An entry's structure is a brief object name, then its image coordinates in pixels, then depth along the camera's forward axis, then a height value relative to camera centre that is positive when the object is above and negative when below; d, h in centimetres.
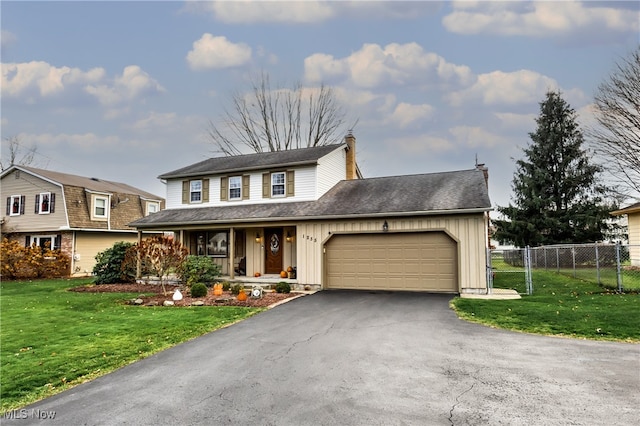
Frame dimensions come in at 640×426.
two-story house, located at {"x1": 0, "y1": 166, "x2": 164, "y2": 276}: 2250 +211
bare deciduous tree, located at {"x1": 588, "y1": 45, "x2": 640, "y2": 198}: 1839 +614
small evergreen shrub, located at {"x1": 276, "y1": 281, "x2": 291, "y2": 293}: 1390 -169
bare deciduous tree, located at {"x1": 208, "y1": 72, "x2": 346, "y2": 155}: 3161 +1090
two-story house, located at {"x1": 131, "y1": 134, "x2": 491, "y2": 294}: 1298 +90
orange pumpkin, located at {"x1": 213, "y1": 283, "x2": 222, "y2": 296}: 1337 -168
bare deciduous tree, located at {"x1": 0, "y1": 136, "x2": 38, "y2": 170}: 3525 +920
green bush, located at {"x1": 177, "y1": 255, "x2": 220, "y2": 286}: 1543 -113
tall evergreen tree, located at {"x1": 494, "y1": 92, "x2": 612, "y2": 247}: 2369 +332
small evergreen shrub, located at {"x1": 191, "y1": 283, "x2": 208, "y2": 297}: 1322 -166
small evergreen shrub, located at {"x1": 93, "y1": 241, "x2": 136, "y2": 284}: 1770 -114
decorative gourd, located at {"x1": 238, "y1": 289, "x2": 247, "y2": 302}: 1209 -174
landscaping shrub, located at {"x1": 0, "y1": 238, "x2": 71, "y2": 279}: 2080 -88
